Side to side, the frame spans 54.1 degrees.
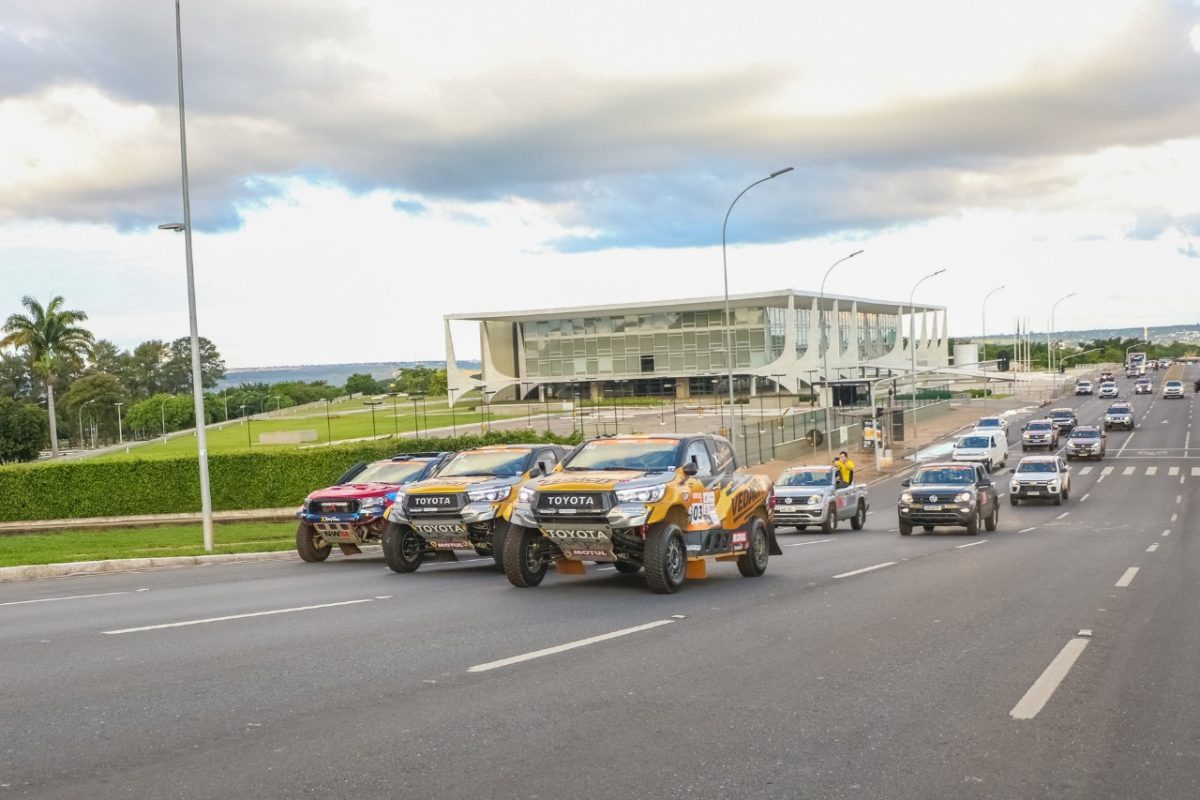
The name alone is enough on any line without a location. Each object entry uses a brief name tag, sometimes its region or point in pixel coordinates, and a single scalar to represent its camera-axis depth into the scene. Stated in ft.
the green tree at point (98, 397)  457.68
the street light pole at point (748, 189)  132.67
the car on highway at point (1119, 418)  265.95
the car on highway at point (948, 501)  88.43
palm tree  277.44
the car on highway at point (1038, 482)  127.95
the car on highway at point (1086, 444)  200.03
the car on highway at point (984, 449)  185.37
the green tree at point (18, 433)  297.33
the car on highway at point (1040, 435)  216.54
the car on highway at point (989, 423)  250.37
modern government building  404.16
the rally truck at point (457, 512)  55.06
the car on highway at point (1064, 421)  258.57
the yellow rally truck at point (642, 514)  43.50
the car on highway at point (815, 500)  100.66
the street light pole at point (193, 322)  75.51
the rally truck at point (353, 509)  65.05
